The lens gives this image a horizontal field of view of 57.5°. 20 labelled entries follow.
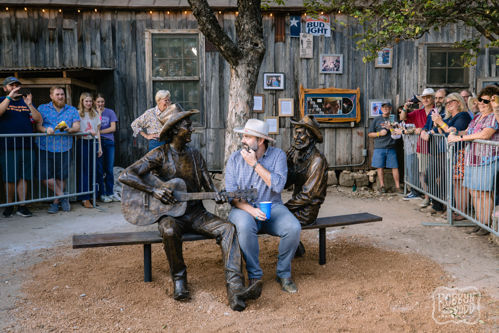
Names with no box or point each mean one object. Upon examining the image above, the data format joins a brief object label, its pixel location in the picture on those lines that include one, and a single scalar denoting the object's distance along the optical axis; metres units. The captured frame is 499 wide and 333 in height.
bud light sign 9.87
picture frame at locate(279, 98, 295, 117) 10.08
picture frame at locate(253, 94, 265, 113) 9.98
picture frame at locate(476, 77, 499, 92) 10.09
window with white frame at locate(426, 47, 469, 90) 10.23
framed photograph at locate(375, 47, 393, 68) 10.10
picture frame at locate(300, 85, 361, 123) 10.11
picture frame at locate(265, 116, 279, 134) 10.07
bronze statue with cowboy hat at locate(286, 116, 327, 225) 4.63
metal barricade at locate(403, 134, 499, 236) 5.59
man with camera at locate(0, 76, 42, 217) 6.88
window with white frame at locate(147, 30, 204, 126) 9.73
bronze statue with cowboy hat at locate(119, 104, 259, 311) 3.98
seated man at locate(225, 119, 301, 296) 4.14
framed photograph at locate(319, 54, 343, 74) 10.04
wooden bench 4.14
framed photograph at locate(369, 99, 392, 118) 10.20
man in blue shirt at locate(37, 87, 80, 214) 7.53
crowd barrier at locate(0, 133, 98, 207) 7.13
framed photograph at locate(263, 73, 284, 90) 9.97
